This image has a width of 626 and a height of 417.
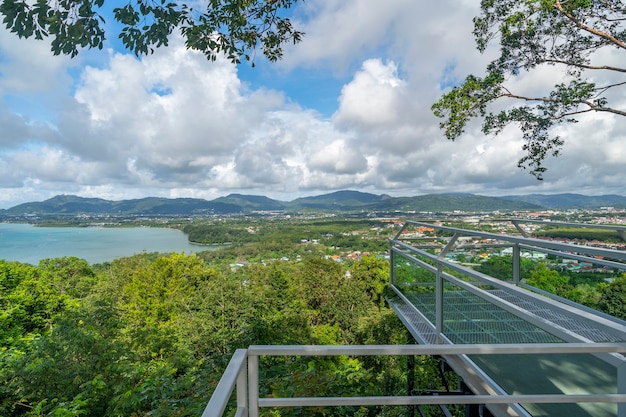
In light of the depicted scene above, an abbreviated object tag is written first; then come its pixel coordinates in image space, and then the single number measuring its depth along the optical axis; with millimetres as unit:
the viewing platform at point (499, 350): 1199
